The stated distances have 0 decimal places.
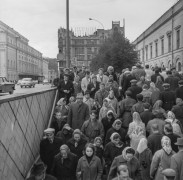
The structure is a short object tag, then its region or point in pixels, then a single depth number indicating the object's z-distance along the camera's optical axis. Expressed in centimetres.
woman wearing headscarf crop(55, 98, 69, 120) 1059
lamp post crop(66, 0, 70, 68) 1753
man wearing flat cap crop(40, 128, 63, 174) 775
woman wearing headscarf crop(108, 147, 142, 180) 632
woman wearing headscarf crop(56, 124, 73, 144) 840
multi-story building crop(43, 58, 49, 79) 15175
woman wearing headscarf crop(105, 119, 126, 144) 815
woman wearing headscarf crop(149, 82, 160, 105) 1127
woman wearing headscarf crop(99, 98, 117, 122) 1006
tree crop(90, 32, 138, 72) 3350
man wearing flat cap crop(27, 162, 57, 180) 557
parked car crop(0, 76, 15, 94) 2894
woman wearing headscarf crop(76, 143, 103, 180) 670
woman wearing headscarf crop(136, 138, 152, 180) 705
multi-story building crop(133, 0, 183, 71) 3669
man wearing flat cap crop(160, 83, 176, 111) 1098
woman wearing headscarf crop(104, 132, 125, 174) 723
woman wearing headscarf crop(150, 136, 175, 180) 646
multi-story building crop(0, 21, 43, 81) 8744
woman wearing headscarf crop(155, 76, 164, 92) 1316
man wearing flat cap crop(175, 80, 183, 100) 1116
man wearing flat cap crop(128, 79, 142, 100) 1158
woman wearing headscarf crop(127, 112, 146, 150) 788
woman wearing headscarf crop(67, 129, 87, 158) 761
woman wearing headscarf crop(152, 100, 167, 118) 874
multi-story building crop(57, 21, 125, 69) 10788
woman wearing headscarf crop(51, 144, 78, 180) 686
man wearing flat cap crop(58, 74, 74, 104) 1324
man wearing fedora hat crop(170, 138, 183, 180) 590
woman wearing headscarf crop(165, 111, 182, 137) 819
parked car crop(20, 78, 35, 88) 5107
